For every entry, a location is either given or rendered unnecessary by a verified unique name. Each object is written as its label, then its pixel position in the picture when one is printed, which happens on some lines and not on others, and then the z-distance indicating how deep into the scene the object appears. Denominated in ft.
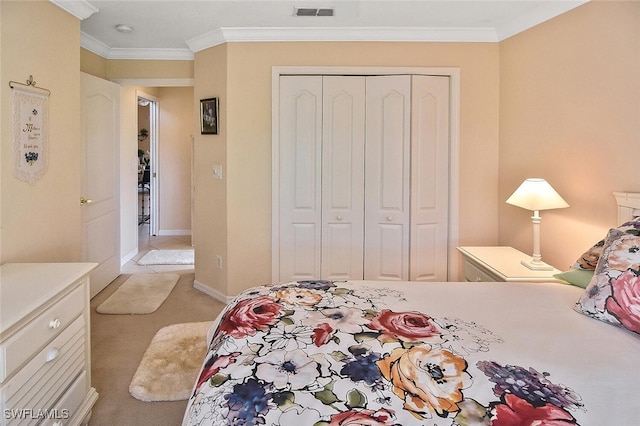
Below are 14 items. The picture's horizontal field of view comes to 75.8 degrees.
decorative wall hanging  7.50
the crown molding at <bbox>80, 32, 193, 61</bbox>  13.73
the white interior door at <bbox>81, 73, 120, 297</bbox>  12.46
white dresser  4.83
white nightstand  7.82
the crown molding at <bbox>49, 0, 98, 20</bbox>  8.95
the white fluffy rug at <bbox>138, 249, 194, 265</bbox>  17.49
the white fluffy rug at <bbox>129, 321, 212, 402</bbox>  7.69
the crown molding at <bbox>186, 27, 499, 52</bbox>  11.62
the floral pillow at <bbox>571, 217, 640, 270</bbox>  6.63
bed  3.39
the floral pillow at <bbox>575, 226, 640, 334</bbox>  4.93
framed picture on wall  12.43
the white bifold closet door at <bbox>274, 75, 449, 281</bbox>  11.89
